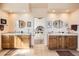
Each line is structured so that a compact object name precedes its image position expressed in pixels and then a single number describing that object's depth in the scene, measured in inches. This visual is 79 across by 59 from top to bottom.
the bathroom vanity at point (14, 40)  84.3
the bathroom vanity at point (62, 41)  84.0
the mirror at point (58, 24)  89.2
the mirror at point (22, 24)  86.2
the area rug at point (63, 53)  72.3
